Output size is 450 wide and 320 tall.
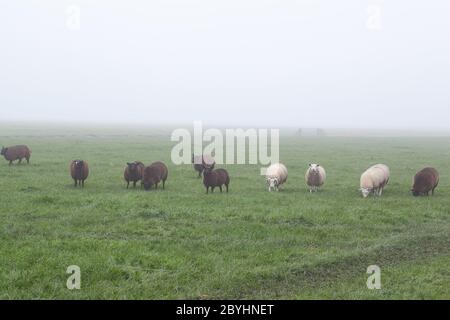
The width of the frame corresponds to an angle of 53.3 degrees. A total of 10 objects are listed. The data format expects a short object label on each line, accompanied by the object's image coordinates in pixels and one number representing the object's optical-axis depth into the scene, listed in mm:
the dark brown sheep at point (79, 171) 19578
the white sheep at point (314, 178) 19938
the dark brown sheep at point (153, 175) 19422
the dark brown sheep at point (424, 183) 18922
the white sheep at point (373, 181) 18844
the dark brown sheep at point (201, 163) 24048
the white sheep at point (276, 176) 20078
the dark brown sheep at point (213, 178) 19016
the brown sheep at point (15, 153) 26516
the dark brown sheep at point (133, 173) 19672
